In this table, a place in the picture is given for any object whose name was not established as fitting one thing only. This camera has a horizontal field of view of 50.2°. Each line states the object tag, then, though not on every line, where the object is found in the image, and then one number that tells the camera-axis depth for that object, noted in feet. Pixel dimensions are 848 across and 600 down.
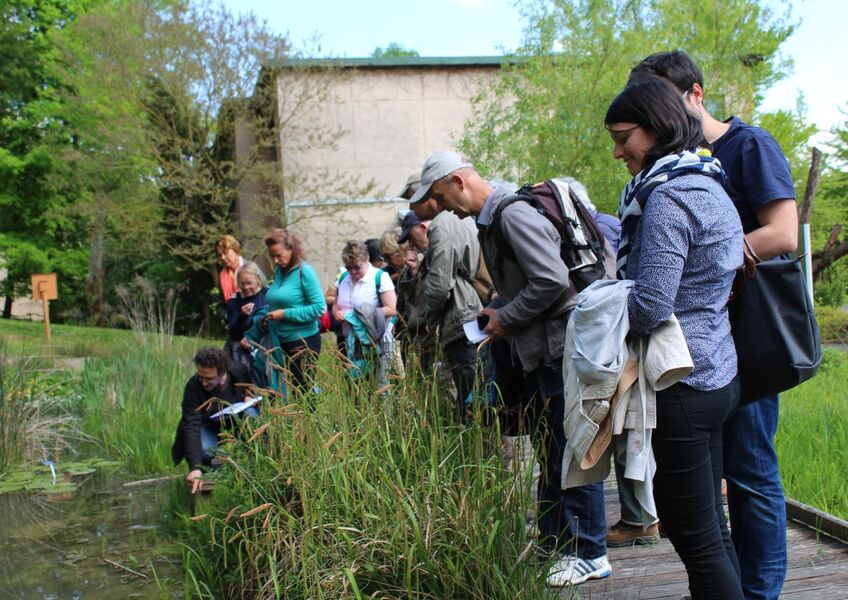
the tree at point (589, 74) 43.45
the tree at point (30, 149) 94.43
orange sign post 56.34
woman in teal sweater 22.86
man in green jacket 16.52
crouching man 19.52
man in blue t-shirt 9.67
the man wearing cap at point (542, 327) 11.89
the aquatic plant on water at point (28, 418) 24.50
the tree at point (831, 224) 39.47
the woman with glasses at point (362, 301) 22.47
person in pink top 27.63
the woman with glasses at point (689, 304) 8.25
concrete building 70.44
